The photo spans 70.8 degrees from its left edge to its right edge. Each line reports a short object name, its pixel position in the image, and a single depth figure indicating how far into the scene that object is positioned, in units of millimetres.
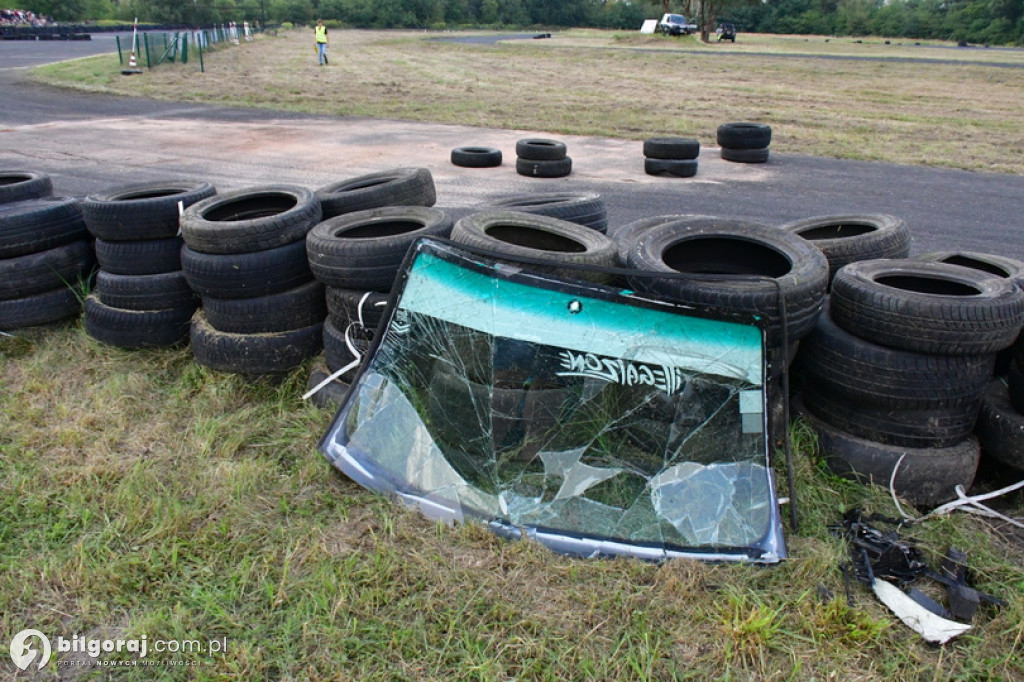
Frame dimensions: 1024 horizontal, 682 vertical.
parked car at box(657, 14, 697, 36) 58375
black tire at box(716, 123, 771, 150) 12523
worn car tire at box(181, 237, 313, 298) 4719
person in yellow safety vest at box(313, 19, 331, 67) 31906
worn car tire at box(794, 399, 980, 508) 3789
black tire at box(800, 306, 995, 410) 3693
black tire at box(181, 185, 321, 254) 4691
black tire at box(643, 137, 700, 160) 11469
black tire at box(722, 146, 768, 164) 12531
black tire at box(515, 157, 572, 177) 11422
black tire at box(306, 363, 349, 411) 4480
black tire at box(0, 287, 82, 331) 5508
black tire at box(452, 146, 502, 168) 11961
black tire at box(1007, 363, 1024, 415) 3875
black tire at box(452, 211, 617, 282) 4031
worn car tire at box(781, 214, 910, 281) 4742
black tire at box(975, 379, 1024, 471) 3812
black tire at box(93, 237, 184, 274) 5254
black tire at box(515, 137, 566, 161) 11430
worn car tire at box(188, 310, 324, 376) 4805
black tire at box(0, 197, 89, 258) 5438
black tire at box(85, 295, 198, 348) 5250
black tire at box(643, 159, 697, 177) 11516
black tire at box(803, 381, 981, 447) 3807
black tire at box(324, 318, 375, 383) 4414
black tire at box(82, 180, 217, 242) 5172
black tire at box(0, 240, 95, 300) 5449
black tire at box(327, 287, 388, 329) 4391
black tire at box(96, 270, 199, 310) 5242
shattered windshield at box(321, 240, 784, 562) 3355
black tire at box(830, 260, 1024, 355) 3570
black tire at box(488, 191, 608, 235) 5402
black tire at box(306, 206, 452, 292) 4375
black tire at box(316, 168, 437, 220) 5500
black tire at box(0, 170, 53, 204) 5969
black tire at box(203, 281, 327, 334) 4812
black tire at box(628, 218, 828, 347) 3615
